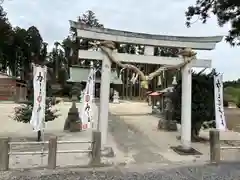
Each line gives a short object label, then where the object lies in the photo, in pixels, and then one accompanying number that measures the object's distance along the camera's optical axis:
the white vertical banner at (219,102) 5.31
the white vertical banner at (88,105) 5.16
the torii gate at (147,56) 5.19
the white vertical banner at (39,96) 5.06
